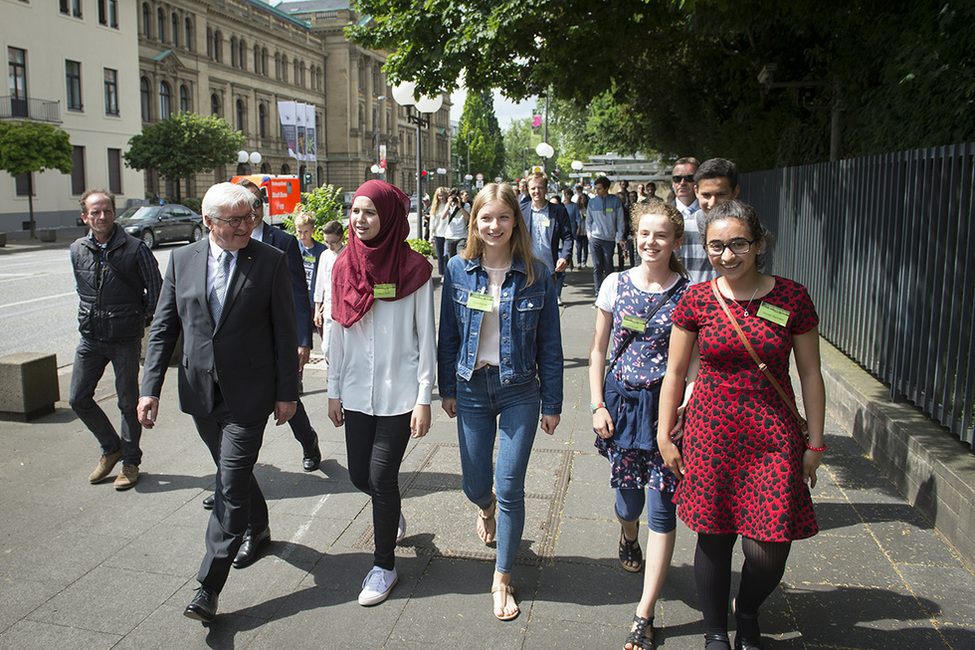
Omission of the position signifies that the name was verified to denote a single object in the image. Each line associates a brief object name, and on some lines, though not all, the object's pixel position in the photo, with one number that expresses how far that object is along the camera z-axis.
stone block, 6.35
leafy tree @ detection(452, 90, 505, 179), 104.06
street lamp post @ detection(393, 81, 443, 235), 12.60
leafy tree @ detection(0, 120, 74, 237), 27.72
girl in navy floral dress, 3.25
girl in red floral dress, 2.79
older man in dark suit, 3.48
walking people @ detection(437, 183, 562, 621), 3.38
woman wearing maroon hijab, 3.46
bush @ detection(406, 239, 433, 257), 15.26
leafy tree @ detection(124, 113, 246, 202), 39.41
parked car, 27.09
